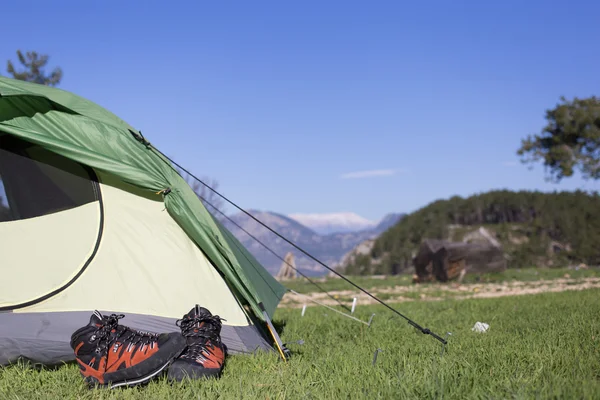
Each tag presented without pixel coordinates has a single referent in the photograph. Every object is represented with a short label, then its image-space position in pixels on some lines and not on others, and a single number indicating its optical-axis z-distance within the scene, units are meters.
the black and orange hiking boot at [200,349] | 3.50
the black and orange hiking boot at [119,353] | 3.48
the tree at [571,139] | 18.33
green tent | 4.29
